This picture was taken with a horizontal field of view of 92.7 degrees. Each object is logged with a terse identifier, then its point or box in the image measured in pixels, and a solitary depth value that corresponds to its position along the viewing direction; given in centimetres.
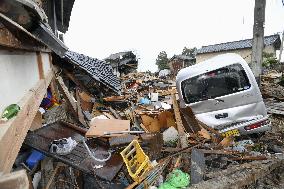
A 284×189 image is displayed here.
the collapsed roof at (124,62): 1579
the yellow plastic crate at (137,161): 246
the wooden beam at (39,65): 290
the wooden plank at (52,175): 241
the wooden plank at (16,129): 112
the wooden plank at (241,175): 262
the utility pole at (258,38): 709
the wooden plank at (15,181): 54
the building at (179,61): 1971
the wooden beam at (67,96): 420
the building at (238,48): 1756
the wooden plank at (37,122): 296
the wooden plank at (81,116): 419
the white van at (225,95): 354
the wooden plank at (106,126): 299
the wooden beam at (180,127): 346
